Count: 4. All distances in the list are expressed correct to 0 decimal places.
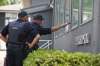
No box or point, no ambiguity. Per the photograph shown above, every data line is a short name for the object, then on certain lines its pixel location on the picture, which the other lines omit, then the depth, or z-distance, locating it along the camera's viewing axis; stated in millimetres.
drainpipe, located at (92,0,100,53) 5513
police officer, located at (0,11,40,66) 5766
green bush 3975
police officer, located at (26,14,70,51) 6005
